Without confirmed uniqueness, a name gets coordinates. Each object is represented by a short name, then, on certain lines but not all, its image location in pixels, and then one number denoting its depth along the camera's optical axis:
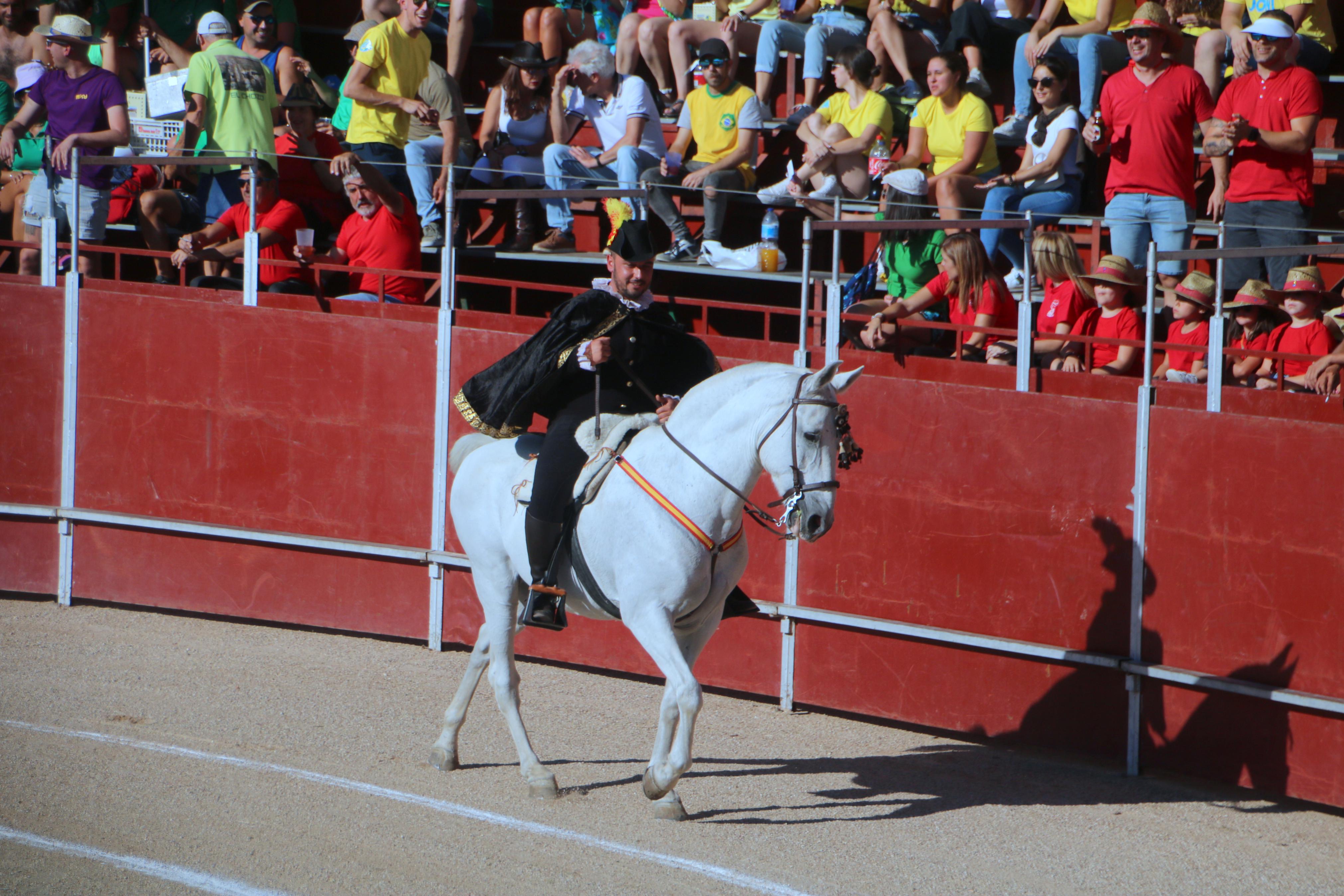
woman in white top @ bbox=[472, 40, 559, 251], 25.25
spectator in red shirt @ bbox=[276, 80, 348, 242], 24.95
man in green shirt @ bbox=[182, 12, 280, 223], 24.22
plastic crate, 25.64
